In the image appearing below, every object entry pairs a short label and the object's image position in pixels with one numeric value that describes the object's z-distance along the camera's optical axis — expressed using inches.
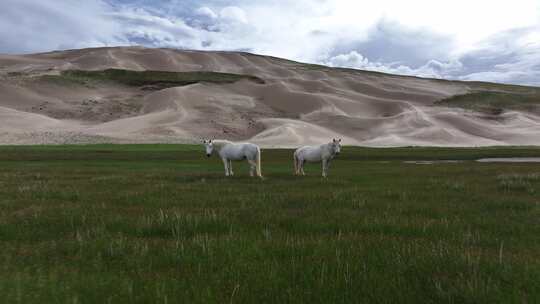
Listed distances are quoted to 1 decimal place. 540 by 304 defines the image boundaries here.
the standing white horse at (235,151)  1112.2
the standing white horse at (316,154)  1203.2
